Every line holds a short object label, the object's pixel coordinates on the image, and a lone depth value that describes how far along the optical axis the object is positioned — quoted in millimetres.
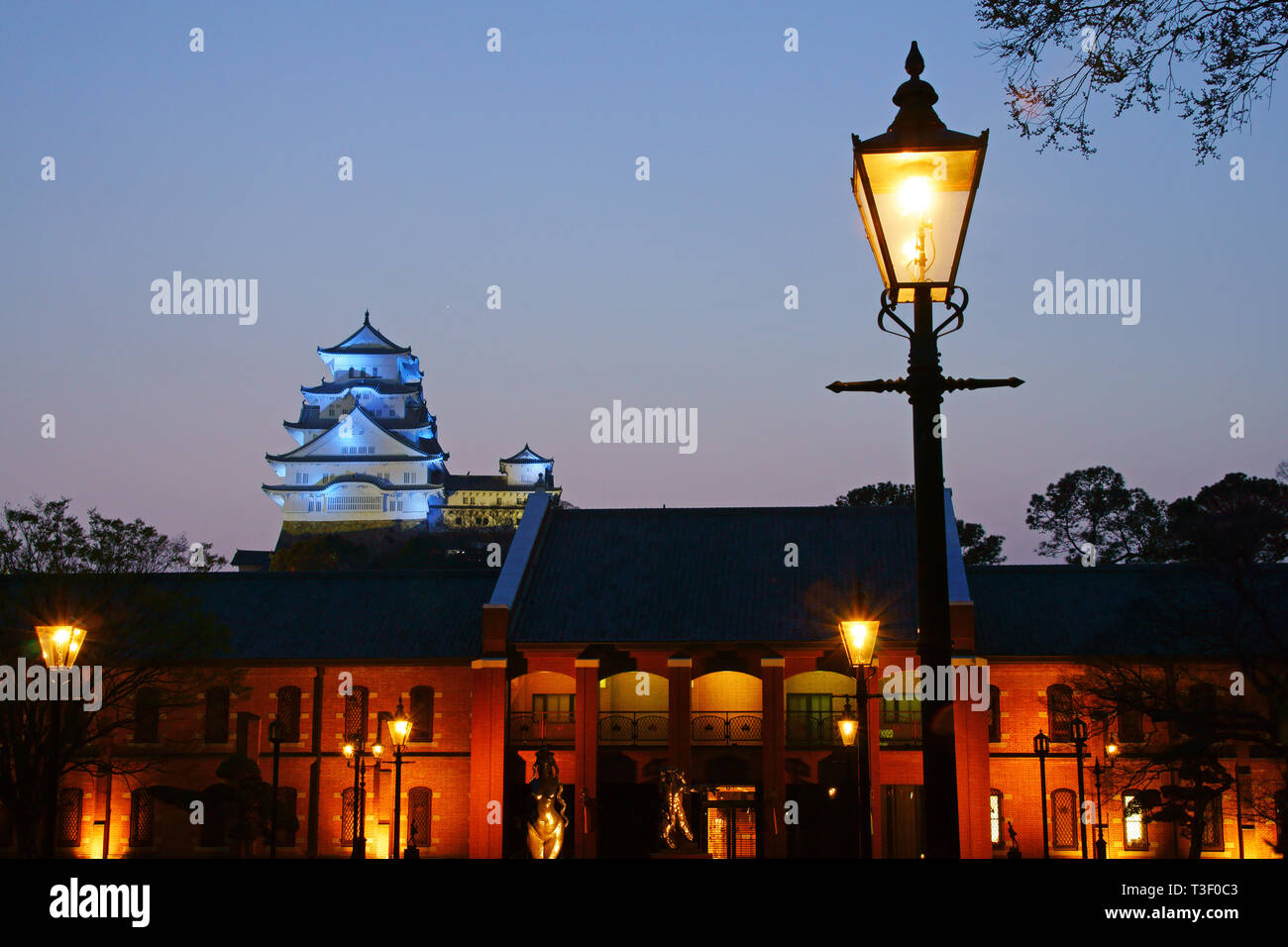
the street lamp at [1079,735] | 34903
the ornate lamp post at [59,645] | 19656
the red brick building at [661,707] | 42406
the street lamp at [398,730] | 35625
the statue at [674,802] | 33312
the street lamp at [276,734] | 33250
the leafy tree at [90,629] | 37219
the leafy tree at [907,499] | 85375
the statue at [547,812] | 27641
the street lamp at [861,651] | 16938
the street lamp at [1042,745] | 35812
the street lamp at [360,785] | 37969
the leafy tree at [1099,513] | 98000
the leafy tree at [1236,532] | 38719
